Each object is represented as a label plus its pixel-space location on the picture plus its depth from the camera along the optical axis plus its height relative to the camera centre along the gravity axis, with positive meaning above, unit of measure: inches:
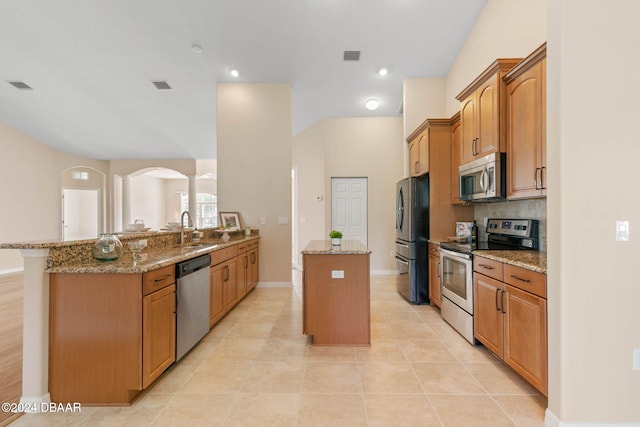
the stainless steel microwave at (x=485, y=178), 102.5 +14.4
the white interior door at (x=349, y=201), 241.0 +12.7
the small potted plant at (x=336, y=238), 120.0 -8.9
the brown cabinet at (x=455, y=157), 144.5 +29.9
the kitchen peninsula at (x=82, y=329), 71.4 -27.9
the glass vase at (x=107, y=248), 81.2 -8.7
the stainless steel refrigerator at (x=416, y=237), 154.0 -10.9
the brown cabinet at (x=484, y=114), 102.6 +39.4
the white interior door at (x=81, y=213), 326.0 +4.6
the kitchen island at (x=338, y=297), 107.6 -29.6
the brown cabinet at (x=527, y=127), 86.5 +28.0
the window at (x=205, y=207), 472.6 +15.8
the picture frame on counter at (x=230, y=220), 189.6 -2.2
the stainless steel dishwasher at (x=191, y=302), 92.3 -29.1
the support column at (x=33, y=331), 71.1 -27.7
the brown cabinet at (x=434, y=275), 141.0 -29.2
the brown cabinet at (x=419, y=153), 155.1 +35.8
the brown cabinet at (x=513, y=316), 71.9 -28.3
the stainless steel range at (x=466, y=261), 106.0 -17.8
